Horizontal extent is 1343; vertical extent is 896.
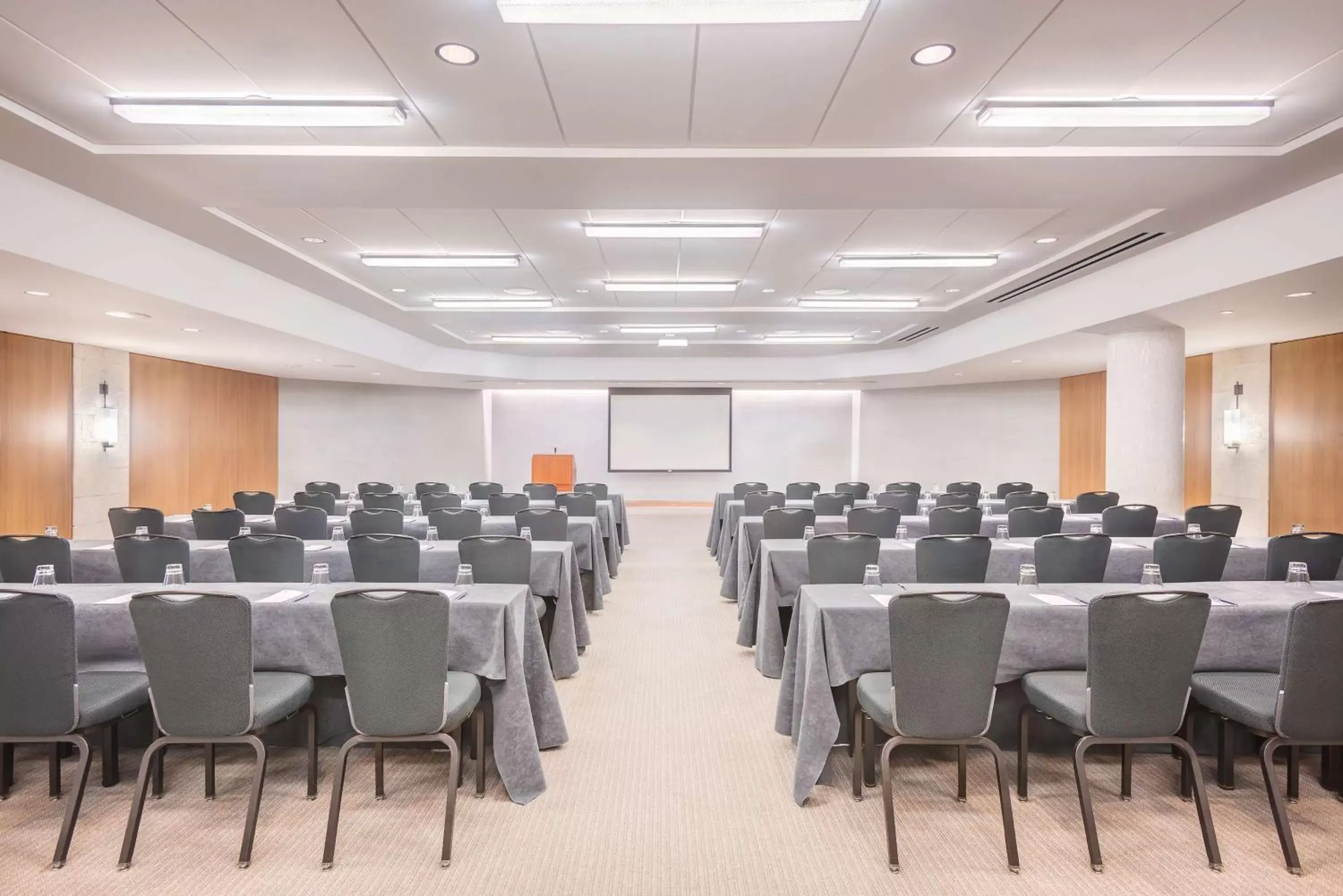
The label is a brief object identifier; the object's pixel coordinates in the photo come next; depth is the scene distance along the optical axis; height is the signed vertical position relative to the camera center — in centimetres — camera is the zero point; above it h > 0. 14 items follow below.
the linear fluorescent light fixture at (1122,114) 382 +184
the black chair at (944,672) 263 -83
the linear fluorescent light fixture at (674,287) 836 +189
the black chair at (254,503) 862 -75
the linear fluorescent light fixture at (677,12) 295 +182
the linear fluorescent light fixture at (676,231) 614 +188
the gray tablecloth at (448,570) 489 -94
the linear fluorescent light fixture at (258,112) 379 +178
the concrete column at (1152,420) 773 +34
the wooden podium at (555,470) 1550 -57
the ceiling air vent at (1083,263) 623 +187
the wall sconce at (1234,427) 954 +32
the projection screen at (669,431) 1666 +34
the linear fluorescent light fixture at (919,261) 718 +191
